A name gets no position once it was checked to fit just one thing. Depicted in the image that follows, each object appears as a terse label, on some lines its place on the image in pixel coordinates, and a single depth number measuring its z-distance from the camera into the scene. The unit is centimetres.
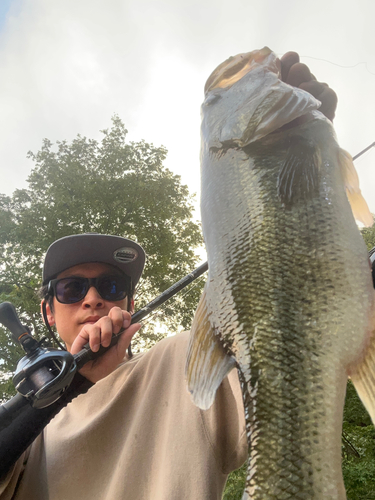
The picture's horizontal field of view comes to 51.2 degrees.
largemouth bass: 31
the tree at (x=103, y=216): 948
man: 45
